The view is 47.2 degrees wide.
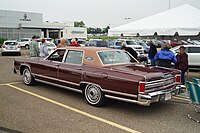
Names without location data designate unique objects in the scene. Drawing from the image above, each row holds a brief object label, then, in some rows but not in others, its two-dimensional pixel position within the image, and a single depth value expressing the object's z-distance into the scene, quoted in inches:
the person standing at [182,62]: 313.0
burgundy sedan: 201.0
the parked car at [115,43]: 857.3
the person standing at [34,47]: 446.0
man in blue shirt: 297.0
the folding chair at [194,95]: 194.2
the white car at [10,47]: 854.2
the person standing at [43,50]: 406.9
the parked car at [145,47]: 982.5
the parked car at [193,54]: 476.7
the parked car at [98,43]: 846.5
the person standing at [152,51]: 420.5
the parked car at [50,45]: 839.8
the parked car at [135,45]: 849.7
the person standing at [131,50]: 385.1
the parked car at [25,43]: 1465.1
